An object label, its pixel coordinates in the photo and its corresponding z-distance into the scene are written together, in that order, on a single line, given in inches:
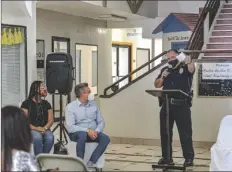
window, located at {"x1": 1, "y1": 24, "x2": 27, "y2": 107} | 264.8
